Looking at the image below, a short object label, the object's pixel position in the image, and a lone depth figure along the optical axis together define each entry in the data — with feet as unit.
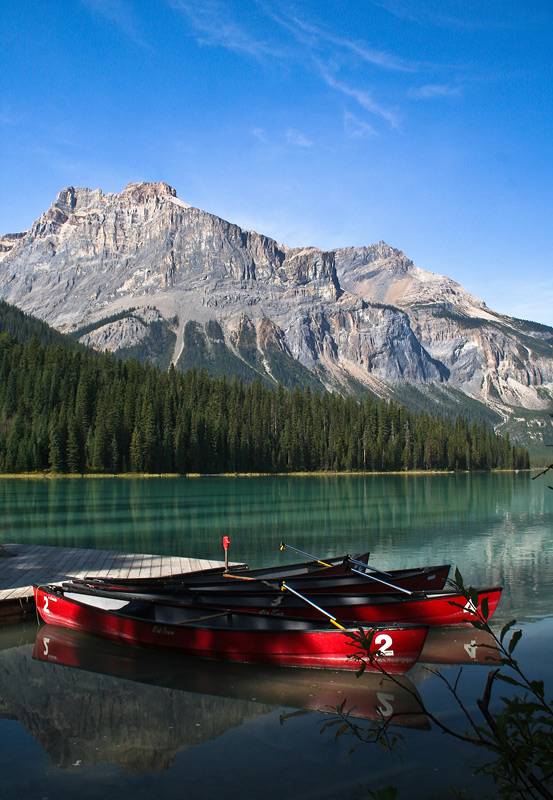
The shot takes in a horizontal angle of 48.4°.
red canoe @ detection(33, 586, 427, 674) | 46.16
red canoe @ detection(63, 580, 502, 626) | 53.78
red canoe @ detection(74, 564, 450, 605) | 60.59
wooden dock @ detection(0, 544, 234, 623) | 62.08
